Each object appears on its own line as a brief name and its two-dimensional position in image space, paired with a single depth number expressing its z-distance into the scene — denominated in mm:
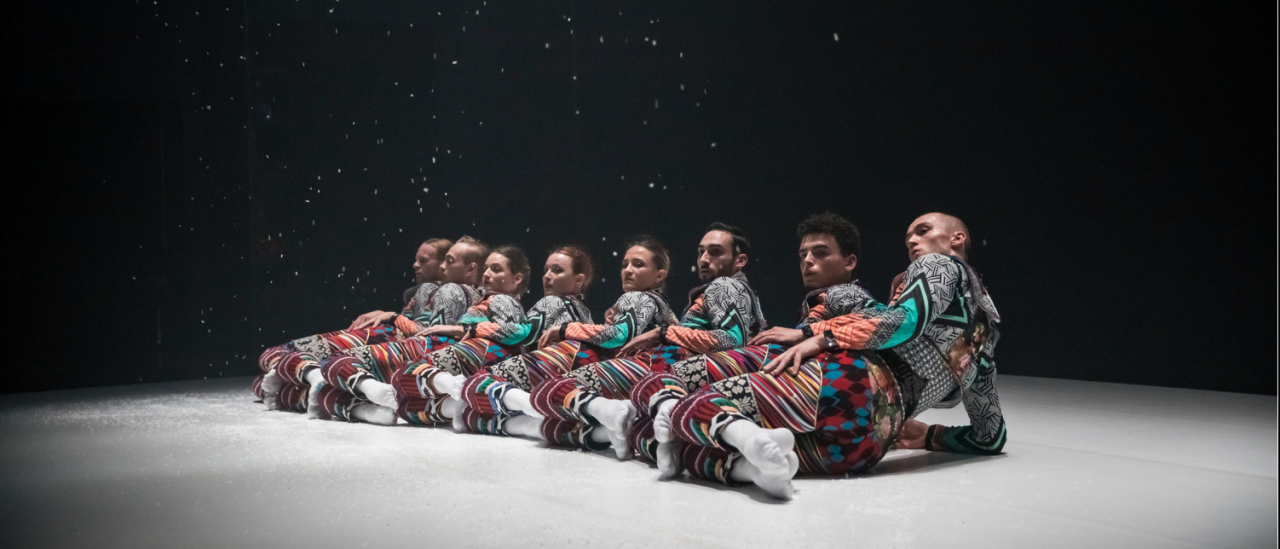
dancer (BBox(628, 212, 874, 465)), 3959
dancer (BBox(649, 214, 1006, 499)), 3467
